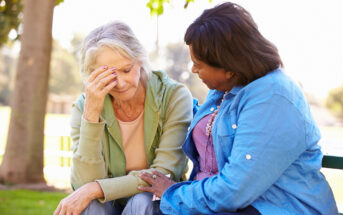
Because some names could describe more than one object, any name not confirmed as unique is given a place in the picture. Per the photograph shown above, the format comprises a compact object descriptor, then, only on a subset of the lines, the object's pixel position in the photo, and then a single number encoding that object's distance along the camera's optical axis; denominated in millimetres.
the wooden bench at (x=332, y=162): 2268
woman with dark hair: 1897
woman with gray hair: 2531
